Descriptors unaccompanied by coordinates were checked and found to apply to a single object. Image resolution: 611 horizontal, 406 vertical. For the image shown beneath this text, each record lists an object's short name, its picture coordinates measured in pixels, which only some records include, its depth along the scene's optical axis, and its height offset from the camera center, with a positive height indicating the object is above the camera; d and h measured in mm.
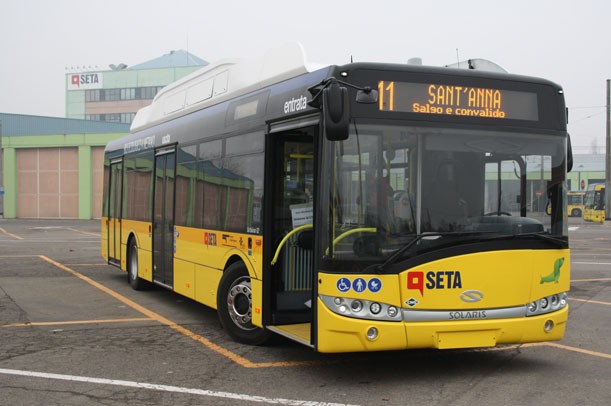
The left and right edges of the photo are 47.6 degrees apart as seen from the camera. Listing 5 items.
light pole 44494 +2292
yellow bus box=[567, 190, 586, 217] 61469 -492
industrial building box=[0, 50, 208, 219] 49469 +1225
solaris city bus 5930 -123
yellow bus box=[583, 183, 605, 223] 47438 -433
